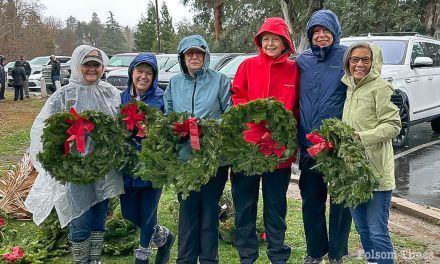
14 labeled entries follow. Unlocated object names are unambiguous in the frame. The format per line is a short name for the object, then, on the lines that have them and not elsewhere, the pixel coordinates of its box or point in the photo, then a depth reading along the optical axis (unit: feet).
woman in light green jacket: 11.60
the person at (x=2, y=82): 64.63
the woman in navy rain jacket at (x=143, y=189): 13.25
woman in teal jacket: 12.48
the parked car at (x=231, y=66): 37.14
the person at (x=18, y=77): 64.34
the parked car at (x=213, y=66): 41.27
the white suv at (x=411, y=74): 30.63
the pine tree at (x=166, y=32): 151.12
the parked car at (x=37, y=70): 86.53
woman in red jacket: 12.44
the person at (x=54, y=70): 70.85
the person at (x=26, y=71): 70.28
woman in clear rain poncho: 12.75
